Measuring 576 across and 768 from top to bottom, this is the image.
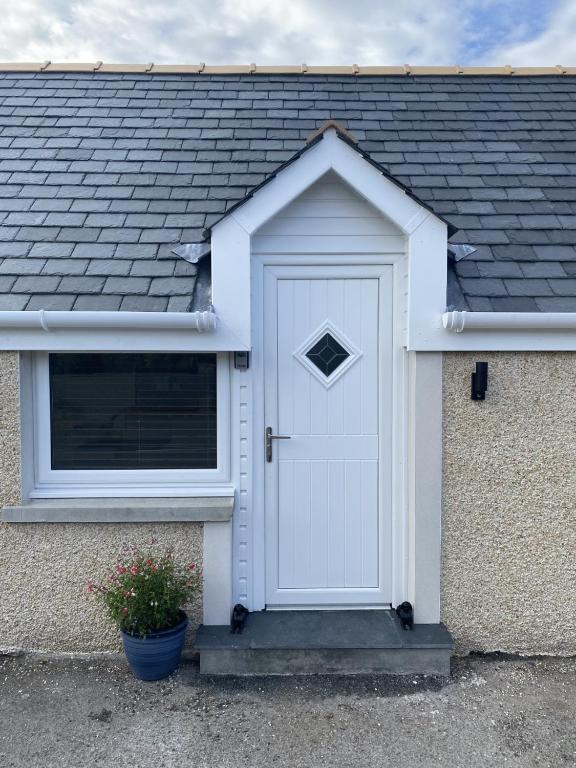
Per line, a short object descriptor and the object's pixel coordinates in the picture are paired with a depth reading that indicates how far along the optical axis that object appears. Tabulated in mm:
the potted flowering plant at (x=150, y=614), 3789
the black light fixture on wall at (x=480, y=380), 4090
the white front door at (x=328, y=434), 4465
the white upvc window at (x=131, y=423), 4320
